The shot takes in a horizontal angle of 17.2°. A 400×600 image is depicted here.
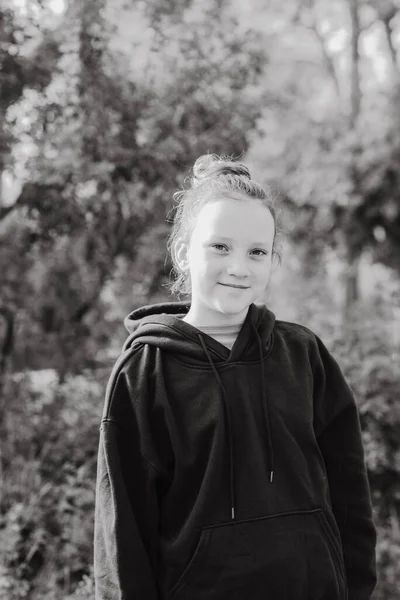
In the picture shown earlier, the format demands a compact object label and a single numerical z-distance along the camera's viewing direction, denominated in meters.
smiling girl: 1.76
